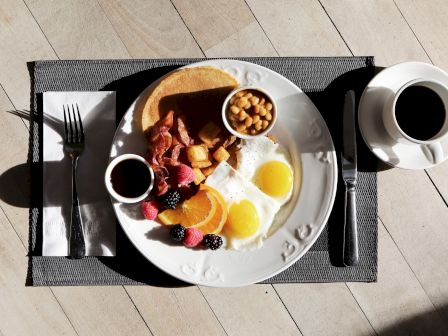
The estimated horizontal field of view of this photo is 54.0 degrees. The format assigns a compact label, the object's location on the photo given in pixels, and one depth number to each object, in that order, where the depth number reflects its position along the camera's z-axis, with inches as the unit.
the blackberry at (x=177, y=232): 49.7
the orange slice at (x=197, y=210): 50.0
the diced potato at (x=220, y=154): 51.5
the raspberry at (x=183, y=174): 49.3
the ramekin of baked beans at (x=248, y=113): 49.5
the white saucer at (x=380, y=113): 50.5
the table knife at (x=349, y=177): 53.1
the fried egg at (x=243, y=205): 51.7
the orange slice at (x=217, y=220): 50.8
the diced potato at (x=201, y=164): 51.2
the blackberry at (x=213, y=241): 50.3
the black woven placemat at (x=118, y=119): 55.1
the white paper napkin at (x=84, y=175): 54.2
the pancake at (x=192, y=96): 51.3
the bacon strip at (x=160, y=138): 50.1
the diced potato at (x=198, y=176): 51.4
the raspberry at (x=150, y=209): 50.3
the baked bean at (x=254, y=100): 49.6
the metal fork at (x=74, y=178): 53.3
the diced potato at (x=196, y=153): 50.7
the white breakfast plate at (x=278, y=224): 51.4
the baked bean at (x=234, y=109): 49.4
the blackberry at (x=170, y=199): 48.9
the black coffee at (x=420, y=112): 48.4
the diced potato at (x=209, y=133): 51.5
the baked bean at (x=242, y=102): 49.5
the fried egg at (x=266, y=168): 52.3
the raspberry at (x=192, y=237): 50.1
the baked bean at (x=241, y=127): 49.7
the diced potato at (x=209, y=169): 52.1
